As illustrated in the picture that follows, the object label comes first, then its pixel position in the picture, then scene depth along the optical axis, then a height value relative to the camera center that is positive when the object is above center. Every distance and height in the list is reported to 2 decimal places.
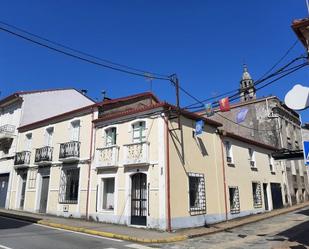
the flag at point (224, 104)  13.71 +4.34
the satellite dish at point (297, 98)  7.58 +2.59
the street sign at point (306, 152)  7.89 +1.29
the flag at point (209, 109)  14.41 +4.34
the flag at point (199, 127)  16.17 +3.91
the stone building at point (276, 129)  28.42 +7.12
